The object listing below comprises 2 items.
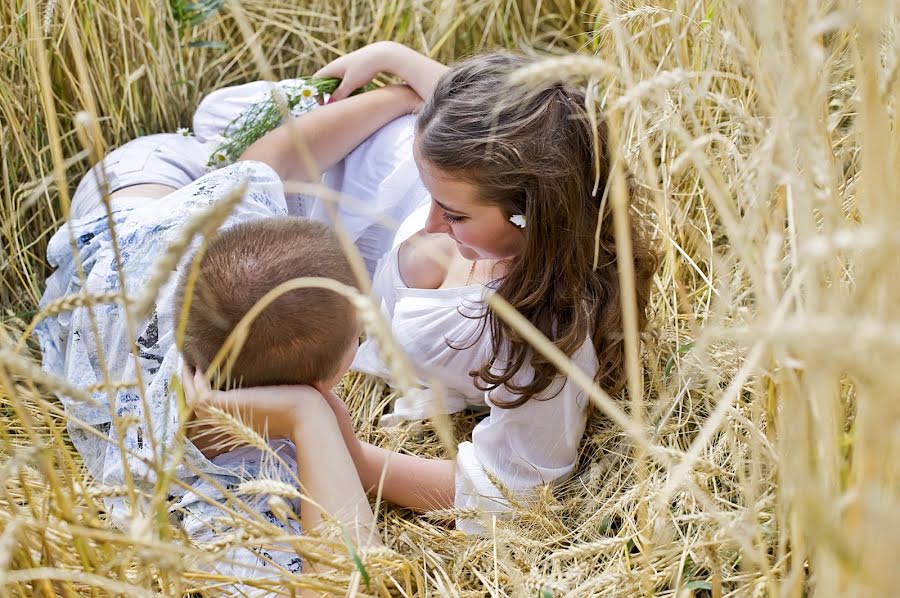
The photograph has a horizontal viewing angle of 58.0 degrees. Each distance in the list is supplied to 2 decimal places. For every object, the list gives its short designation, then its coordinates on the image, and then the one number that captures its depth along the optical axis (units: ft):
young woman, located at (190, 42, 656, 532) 4.10
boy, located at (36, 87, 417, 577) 3.81
